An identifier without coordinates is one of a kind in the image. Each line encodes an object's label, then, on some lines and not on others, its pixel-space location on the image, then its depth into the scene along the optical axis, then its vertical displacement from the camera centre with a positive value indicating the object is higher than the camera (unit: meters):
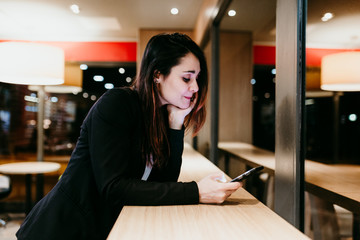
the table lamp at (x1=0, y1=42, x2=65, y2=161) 2.94 +0.60
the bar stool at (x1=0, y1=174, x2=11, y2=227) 3.43 -0.76
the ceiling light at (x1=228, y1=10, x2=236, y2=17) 3.17 +1.23
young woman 0.96 -0.12
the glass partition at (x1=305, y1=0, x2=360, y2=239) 1.18 +0.13
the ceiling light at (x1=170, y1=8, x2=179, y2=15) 4.18 +1.60
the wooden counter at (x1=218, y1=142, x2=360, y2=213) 1.19 -0.26
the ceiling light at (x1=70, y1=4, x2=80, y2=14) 4.01 +1.55
